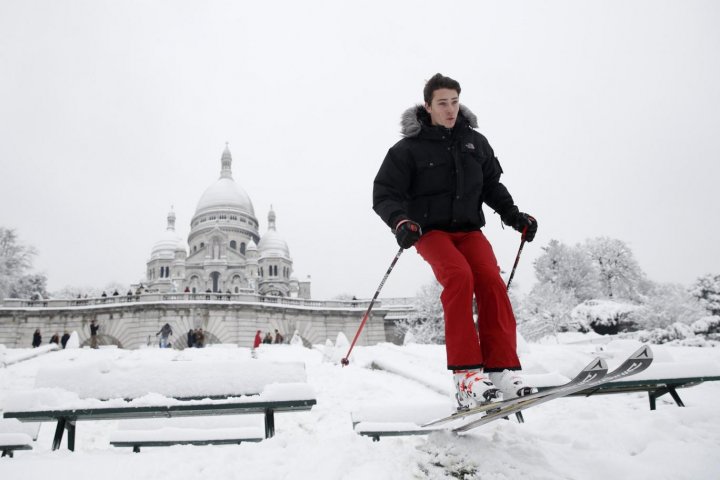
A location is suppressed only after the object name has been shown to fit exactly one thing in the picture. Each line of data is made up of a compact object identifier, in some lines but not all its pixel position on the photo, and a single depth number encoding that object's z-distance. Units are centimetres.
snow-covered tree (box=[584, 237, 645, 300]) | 4834
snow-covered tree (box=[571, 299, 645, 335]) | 2856
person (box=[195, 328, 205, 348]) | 2434
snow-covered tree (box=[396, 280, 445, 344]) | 3875
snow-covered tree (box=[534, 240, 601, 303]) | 4659
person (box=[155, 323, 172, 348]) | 2622
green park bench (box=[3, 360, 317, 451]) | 331
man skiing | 301
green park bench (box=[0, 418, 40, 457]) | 305
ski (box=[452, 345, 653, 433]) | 236
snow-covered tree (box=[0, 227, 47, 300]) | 4097
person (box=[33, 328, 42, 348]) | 2737
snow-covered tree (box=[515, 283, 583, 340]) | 3134
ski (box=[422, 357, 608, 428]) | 240
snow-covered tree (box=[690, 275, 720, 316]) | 2064
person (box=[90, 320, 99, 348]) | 2435
